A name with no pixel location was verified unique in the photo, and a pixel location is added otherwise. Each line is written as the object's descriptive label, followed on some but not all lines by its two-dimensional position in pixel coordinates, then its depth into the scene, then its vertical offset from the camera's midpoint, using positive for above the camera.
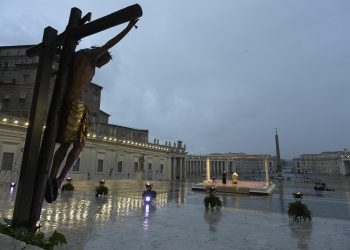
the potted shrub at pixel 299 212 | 9.86 -1.25
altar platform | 23.99 -0.96
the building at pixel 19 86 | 48.41 +18.19
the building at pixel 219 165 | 123.61 +9.03
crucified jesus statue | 4.29 +1.08
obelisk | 66.00 +5.89
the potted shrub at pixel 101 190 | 17.45 -0.97
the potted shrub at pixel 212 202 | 12.62 -1.16
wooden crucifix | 4.04 +1.20
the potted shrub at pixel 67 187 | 20.39 -0.91
